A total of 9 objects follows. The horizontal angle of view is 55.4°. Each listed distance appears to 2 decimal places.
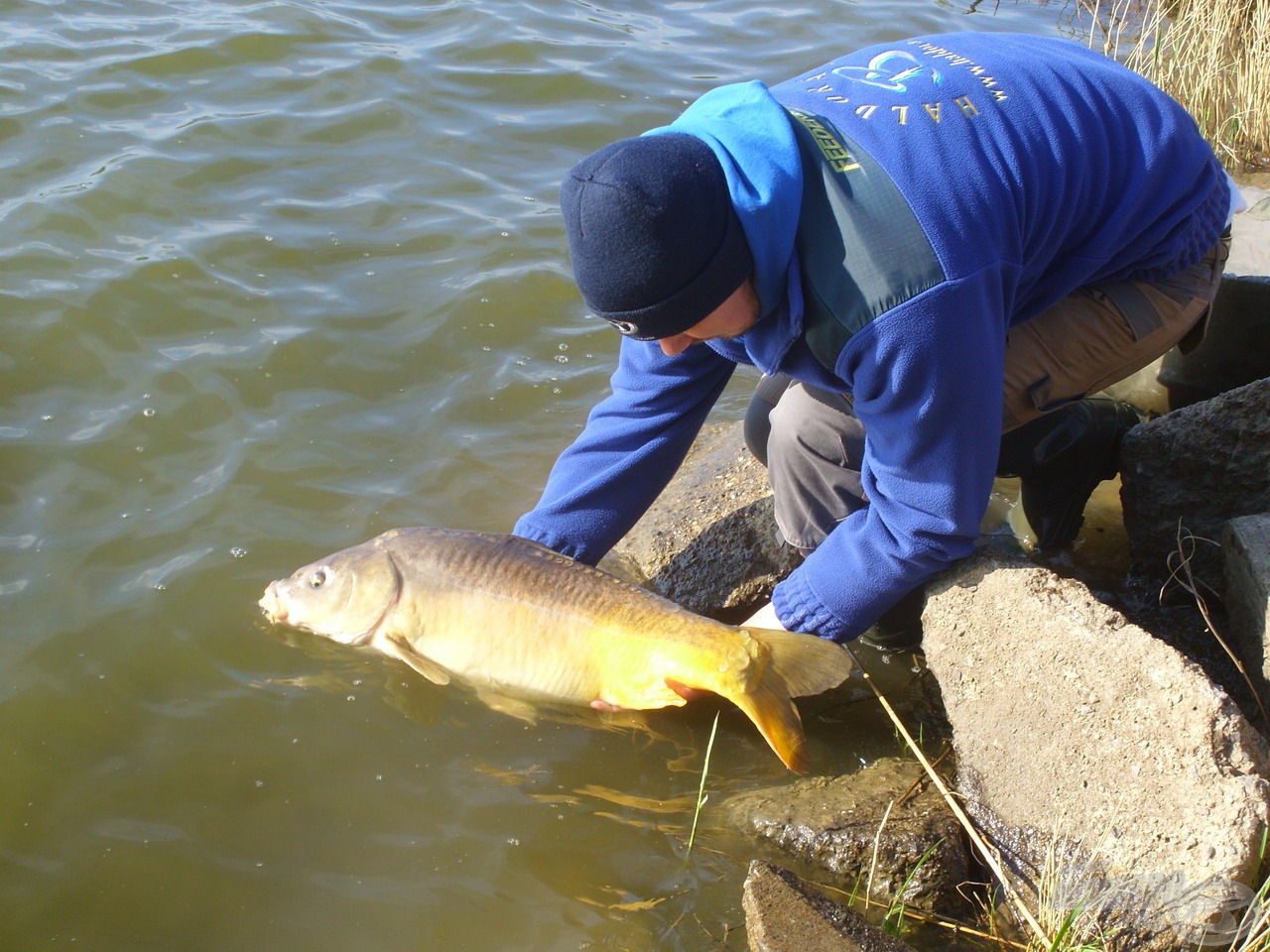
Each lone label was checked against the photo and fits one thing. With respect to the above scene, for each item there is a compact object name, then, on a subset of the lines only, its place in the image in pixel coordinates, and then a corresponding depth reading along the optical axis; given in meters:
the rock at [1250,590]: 3.22
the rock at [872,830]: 3.07
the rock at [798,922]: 2.69
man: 2.60
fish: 3.23
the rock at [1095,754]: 2.71
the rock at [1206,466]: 3.89
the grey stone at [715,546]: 4.12
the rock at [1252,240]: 4.77
